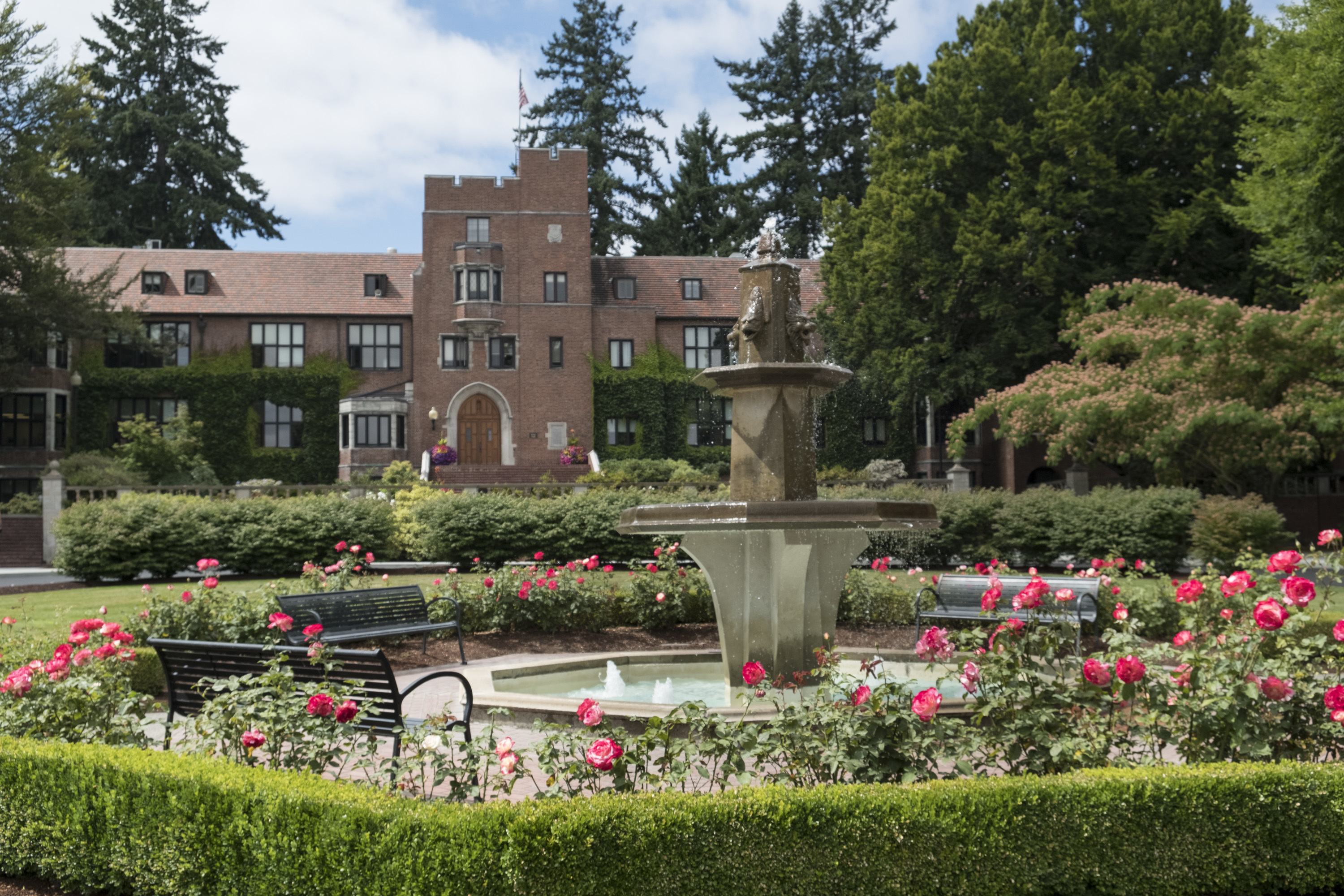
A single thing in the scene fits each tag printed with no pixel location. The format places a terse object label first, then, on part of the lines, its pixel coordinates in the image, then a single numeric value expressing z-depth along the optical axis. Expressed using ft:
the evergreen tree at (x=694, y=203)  172.55
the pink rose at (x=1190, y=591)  19.76
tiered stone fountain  26.43
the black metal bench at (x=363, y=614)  33.65
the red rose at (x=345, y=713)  16.40
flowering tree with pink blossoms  72.79
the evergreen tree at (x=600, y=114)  176.86
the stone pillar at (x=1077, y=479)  102.42
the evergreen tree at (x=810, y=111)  162.30
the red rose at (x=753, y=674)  17.34
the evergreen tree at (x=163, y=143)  168.45
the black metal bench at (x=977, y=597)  34.65
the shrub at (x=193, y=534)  65.51
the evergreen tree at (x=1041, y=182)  98.53
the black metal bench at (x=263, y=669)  19.67
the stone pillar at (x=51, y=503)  90.07
